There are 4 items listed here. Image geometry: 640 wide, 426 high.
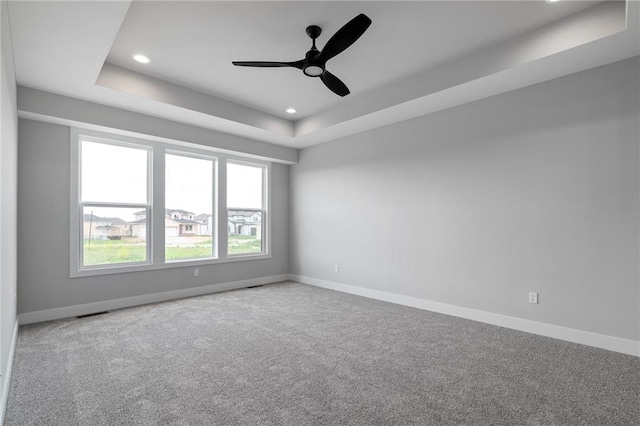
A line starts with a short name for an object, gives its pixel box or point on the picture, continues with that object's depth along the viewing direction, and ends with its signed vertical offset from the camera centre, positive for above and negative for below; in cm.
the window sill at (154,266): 417 -75
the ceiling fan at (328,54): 240 +137
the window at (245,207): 584 +14
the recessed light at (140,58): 339 +166
